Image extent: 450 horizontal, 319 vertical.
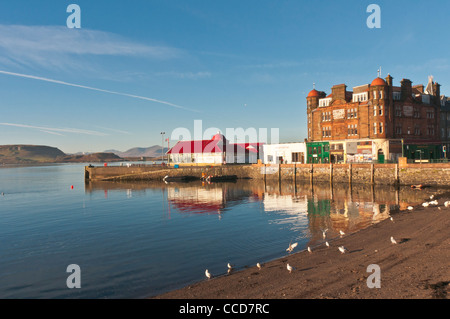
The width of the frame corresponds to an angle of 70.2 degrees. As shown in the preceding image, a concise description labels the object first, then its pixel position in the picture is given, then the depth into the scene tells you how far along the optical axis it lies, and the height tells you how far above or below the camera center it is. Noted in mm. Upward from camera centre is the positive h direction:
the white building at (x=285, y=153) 78812 +2209
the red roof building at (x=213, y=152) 95062 +3576
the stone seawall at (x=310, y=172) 53906 -2322
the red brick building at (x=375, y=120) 66875 +8900
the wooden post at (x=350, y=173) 62706 -2527
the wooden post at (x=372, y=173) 59131 -2473
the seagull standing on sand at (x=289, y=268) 16031 -5336
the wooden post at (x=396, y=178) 55944 -3313
